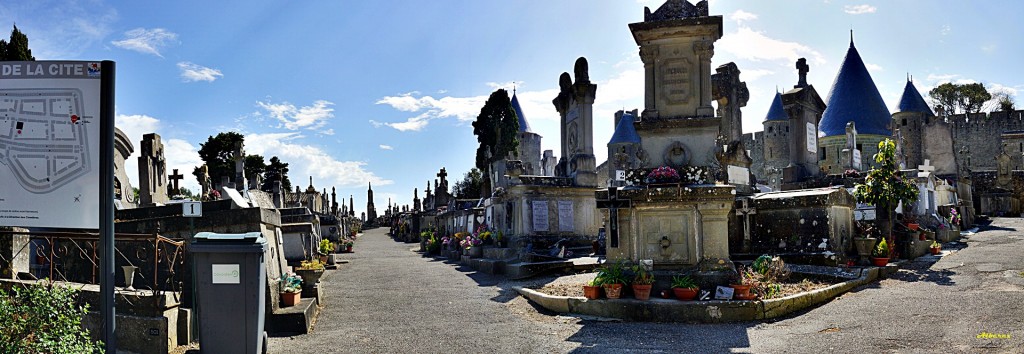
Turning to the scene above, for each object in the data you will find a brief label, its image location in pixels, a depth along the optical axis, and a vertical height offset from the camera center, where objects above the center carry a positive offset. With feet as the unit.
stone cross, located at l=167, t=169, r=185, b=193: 75.31 +3.84
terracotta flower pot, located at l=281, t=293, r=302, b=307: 27.73 -3.51
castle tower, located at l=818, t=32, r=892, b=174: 138.10 +16.79
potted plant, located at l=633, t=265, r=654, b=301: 30.37 -3.61
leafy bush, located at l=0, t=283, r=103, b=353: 13.75 -2.14
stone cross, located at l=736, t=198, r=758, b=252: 43.55 -0.90
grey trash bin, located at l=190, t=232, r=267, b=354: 20.15 -2.36
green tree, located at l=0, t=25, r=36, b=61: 90.22 +22.26
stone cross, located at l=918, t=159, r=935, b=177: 63.74 +2.34
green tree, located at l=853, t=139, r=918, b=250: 43.99 +0.54
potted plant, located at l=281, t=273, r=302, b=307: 27.78 -3.22
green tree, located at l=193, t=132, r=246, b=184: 184.55 +16.59
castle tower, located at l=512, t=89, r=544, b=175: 243.09 +21.27
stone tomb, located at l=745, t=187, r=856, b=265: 40.57 -1.67
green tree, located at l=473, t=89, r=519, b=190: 174.12 +20.72
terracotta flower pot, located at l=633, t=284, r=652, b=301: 30.35 -3.94
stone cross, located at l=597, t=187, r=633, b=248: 34.65 -0.24
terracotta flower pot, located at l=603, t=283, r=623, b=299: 30.96 -3.94
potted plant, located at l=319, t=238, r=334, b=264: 64.63 -3.66
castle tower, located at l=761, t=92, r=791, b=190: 173.52 +16.15
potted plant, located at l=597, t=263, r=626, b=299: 31.01 -3.50
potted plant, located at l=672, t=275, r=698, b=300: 29.89 -3.79
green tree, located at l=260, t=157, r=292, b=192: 201.98 +12.70
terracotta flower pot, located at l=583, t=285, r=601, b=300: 31.40 -4.04
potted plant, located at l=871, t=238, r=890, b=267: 39.42 -3.47
